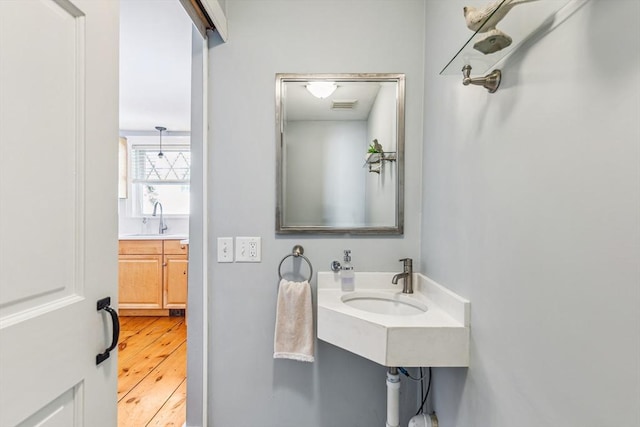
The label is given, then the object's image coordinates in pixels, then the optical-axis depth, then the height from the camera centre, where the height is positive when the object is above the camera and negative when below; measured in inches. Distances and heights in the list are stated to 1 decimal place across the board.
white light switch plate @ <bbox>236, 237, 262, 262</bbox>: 62.7 -9.1
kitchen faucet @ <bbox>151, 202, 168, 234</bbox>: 152.3 -9.9
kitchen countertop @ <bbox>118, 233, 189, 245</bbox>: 131.6 -14.8
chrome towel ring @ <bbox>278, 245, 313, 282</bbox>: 62.0 -10.1
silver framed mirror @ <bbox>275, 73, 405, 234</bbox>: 63.1 +10.9
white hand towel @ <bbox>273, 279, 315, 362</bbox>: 59.1 -22.9
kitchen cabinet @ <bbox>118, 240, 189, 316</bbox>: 131.0 -30.7
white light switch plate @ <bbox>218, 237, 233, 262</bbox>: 62.6 -9.1
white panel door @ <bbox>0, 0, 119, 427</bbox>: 21.8 -0.5
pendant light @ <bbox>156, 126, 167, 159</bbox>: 150.9 +38.4
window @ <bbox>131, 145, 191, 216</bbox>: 155.4 +11.6
